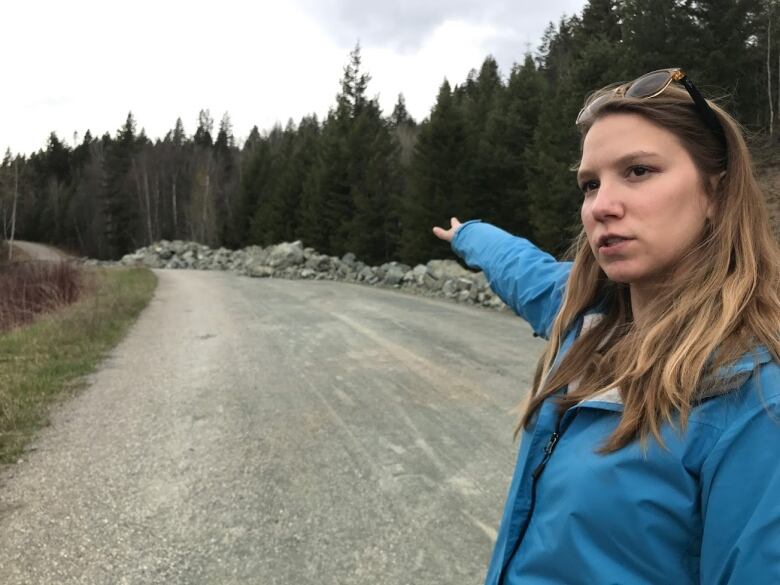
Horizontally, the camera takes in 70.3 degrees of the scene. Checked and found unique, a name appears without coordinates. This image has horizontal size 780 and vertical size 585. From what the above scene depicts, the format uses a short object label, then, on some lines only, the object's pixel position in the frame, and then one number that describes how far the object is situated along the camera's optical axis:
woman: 0.94
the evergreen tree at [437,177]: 24.28
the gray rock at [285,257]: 24.53
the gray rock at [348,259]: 24.80
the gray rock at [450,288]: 15.30
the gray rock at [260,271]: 23.83
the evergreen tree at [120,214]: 62.59
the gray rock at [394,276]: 19.27
